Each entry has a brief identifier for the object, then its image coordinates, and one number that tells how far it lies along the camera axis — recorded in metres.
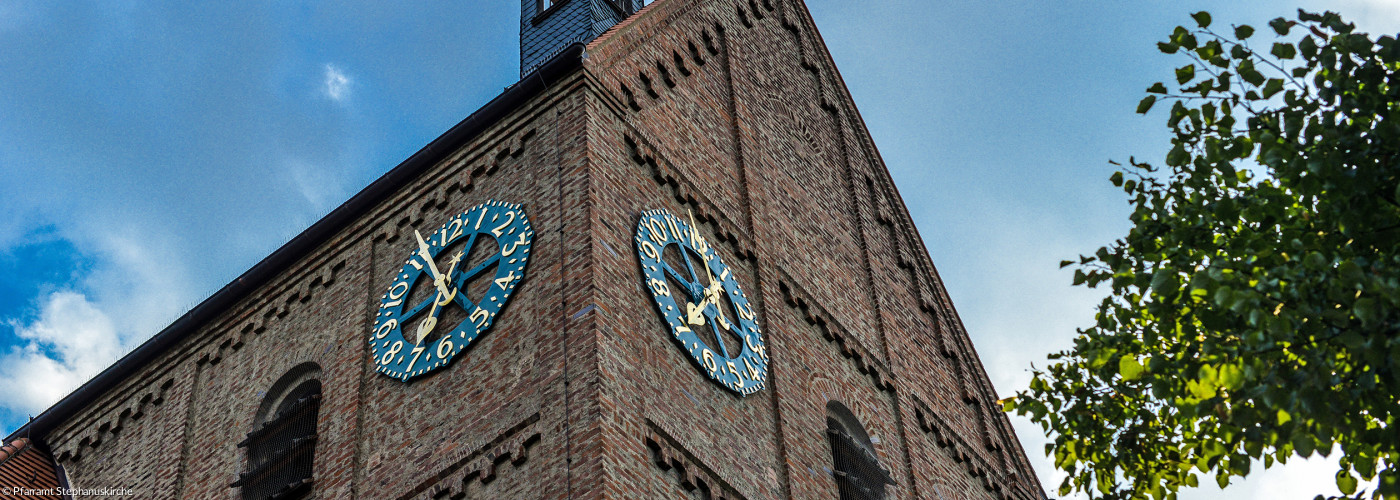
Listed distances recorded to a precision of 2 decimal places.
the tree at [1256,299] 9.67
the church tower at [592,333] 15.22
